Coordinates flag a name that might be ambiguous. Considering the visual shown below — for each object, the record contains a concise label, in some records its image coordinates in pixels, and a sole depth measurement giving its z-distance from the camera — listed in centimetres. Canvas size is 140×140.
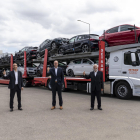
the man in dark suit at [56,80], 630
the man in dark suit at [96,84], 624
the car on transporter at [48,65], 1167
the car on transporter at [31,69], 1443
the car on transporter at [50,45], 1274
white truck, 784
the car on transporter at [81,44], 988
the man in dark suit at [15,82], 618
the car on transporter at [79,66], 988
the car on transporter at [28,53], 1479
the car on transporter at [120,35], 821
